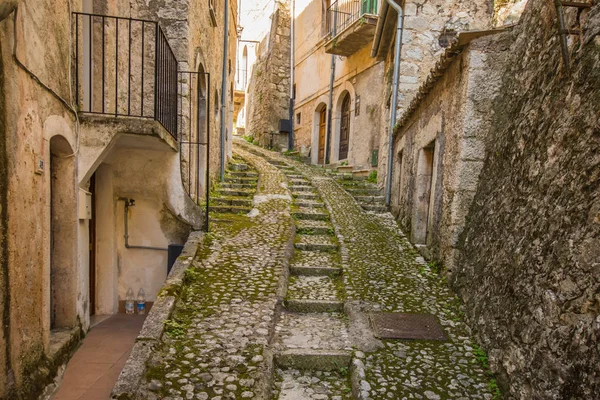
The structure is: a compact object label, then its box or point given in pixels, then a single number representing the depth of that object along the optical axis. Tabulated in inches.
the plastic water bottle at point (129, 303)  230.4
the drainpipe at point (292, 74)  704.4
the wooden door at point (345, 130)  532.4
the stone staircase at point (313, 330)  127.1
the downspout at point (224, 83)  367.2
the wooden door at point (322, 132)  604.4
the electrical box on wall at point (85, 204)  179.3
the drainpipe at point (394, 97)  325.2
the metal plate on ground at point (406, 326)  145.3
